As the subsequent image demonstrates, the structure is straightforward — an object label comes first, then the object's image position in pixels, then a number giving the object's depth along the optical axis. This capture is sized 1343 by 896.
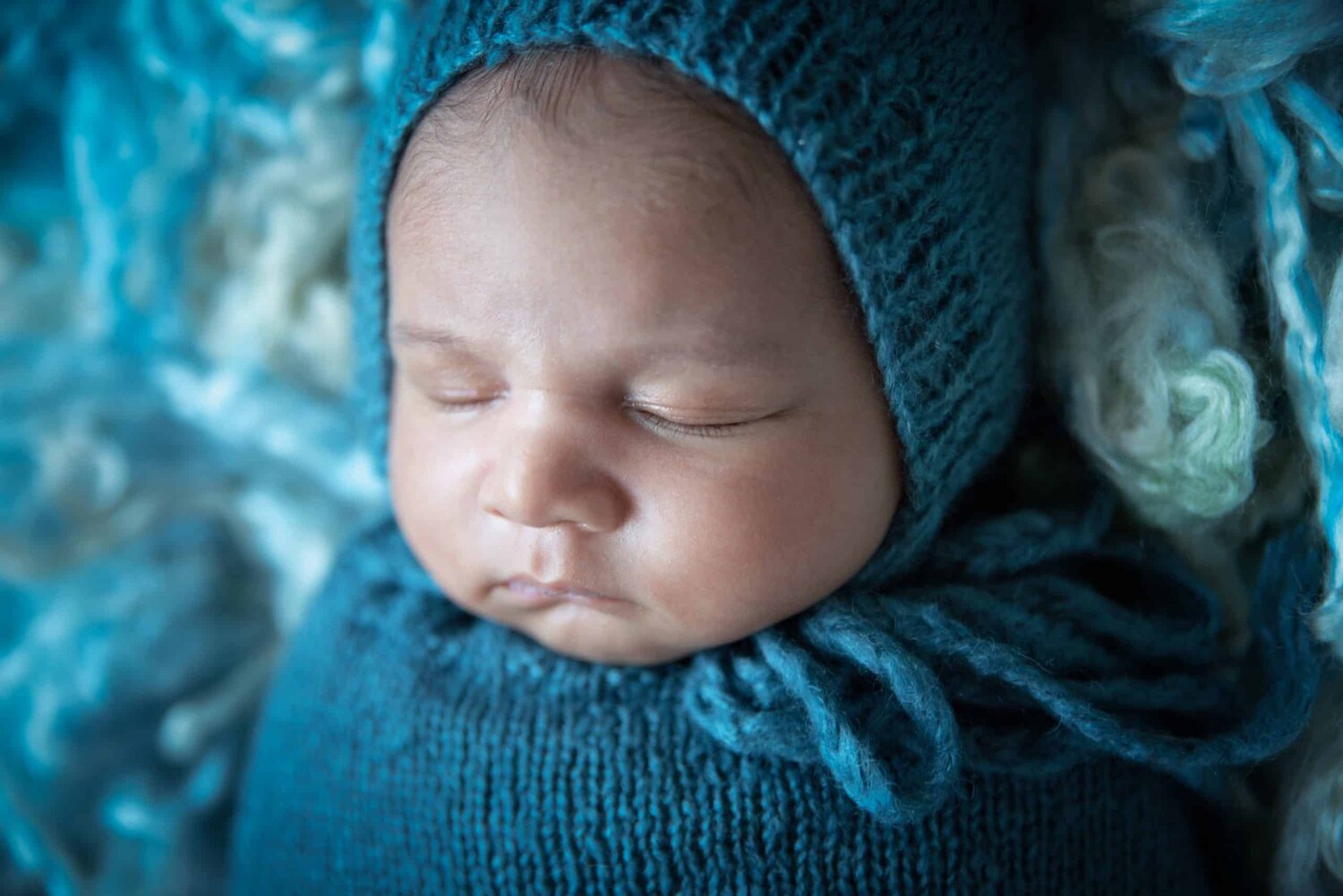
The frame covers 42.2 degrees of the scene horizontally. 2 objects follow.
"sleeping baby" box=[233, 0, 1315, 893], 0.26
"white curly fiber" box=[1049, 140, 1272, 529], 0.29
